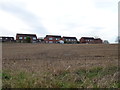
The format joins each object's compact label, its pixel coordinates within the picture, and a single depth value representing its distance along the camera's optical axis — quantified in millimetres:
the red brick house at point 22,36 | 54700
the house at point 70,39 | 59643
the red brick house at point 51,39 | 57519
